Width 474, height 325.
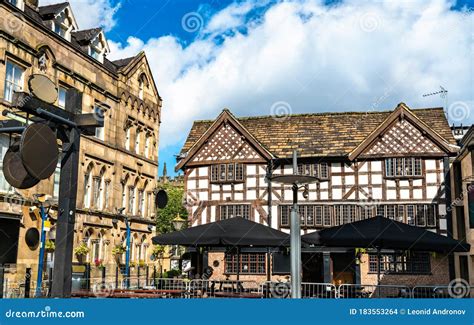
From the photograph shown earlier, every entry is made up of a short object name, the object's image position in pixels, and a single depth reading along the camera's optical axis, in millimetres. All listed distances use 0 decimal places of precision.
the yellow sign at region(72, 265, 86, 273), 22125
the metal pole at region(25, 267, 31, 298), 17202
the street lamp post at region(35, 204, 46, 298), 15736
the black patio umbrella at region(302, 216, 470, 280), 13758
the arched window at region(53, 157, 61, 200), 22992
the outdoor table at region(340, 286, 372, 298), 13812
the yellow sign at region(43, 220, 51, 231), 19906
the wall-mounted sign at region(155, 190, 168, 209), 27516
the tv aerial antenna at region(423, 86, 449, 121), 38575
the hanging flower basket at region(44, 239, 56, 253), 21375
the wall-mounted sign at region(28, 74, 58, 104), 7797
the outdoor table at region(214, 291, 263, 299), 12896
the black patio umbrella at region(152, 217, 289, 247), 15141
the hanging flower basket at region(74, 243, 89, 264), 23344
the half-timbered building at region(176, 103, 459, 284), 25781
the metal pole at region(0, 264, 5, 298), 12339
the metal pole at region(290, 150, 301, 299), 9641
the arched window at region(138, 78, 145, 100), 31214
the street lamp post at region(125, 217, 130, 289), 24653
